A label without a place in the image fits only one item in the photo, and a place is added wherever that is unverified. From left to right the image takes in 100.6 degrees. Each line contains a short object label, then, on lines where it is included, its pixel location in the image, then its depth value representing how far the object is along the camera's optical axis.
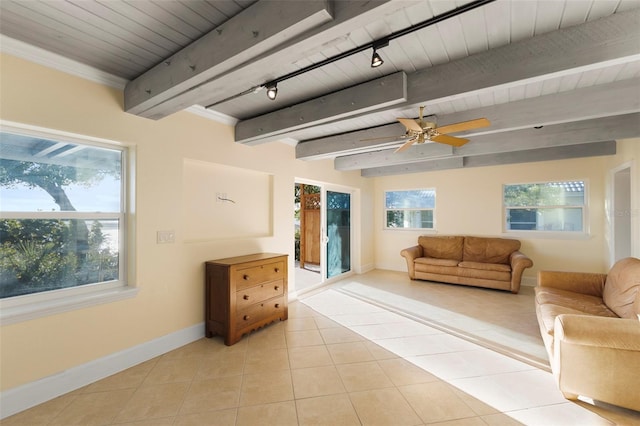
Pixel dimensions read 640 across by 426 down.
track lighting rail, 1.50
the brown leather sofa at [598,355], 1.75
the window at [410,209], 6.20
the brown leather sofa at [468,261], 4.63
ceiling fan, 2.44
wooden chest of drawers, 2.82
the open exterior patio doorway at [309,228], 6.71
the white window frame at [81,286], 1.92
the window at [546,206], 4.82
